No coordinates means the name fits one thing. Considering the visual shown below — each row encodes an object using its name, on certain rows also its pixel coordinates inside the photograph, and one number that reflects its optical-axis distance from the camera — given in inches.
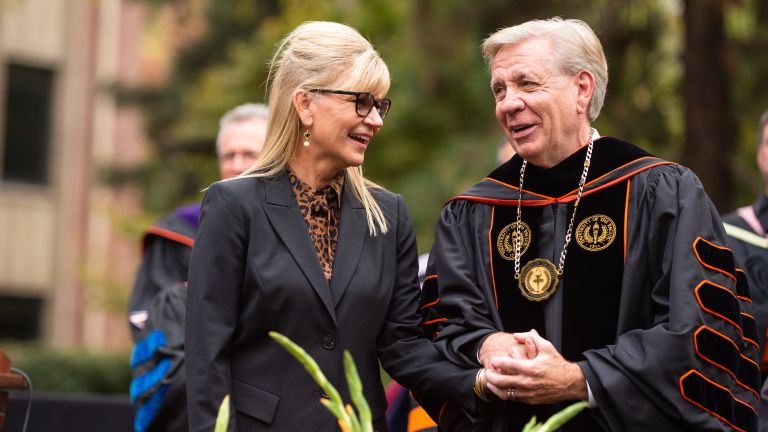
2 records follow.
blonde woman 352.5
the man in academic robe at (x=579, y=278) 342.0
